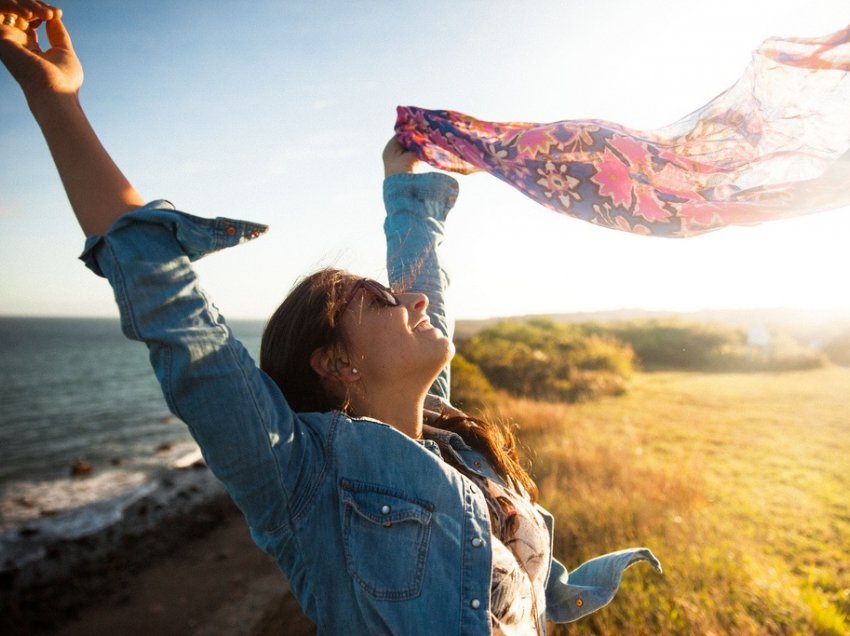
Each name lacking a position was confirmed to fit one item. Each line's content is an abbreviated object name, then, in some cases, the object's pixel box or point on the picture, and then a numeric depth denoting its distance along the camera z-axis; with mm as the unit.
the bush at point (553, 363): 12617
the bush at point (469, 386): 10680
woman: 1190
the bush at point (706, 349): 15375
